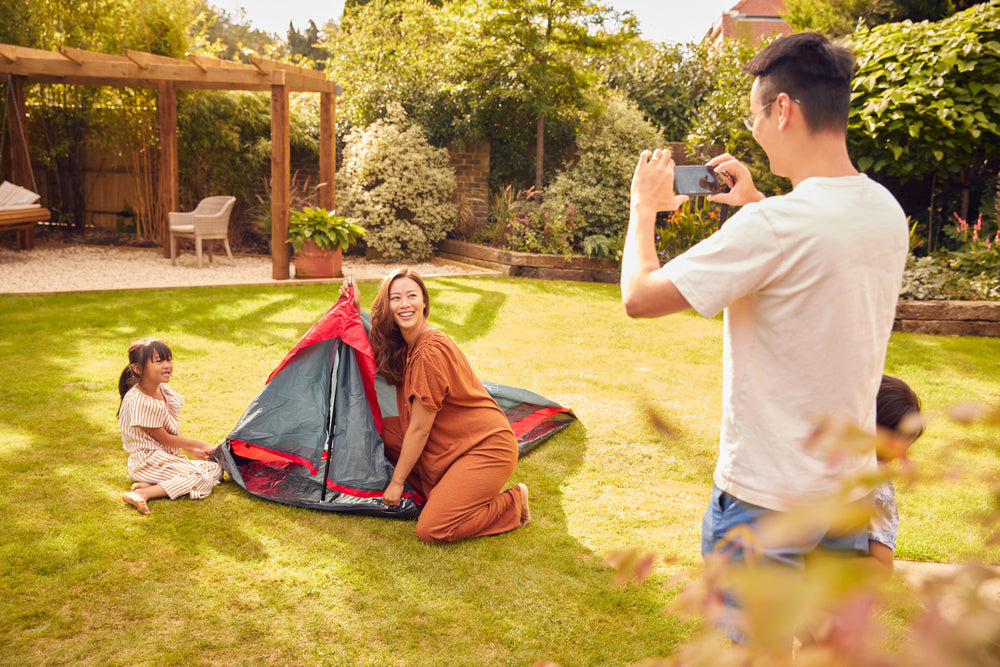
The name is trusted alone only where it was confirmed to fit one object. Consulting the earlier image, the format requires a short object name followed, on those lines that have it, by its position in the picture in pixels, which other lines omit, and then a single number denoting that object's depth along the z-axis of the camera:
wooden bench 9.65
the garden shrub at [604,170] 10.97
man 1.44
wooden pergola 9.23
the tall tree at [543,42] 11.01
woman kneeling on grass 3.29
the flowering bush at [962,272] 7.70
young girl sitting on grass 3.52
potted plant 9.58
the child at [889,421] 2.02
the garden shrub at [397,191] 11.48
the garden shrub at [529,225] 10.84
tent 3.61
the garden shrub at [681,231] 9.80
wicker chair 10.12
